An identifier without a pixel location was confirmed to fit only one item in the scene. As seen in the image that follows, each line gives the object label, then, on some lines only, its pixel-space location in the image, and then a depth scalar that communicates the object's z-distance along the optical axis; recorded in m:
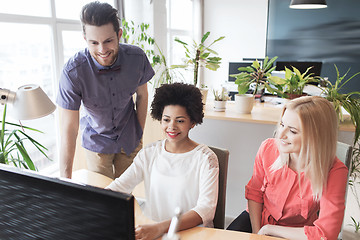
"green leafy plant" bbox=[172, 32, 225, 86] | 2.54
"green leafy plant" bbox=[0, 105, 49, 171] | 1.59
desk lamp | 0.82
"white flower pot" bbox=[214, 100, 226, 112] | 2.51
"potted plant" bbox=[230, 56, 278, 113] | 2.35
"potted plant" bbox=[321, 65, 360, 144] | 1.98
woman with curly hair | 1.43
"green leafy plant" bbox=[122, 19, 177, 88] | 3.21
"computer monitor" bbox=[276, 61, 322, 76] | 3.97
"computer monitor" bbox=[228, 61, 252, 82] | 4.50
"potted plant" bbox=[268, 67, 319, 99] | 2.21
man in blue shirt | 1.51
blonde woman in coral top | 1.29
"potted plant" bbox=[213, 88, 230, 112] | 2.52
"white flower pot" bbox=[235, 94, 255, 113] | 2.41
